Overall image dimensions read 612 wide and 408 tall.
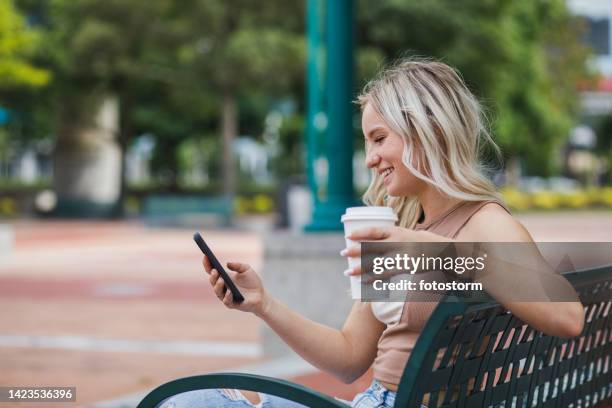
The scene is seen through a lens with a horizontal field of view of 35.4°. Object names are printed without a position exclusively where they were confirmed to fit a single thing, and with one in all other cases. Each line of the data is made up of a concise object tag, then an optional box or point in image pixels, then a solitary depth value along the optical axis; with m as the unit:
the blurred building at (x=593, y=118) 64.31
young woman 1.91
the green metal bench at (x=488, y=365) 1.70
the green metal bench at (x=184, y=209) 27.25
